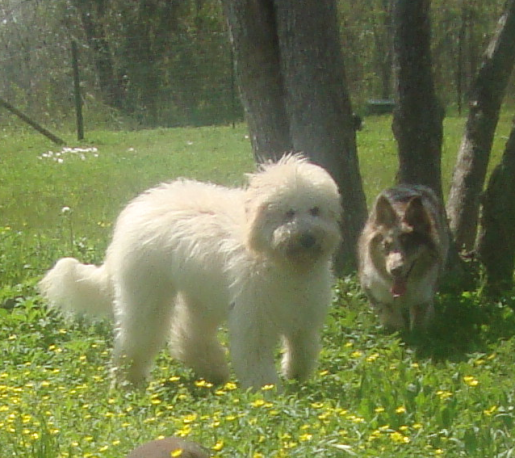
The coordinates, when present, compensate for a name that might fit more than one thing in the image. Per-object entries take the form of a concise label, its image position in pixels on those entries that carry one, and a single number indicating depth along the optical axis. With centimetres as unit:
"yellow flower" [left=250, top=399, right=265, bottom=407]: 447
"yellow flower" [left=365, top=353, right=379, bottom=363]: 606
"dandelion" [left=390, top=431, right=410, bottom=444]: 405
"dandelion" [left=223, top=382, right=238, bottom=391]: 507
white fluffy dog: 554
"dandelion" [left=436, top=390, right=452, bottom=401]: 479
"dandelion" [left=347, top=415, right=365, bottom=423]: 433
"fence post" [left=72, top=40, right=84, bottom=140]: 1719
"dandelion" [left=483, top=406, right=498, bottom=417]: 446
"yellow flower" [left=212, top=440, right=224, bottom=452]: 388
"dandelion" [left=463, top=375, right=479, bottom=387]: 490
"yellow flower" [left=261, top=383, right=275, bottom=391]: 492
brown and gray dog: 739
